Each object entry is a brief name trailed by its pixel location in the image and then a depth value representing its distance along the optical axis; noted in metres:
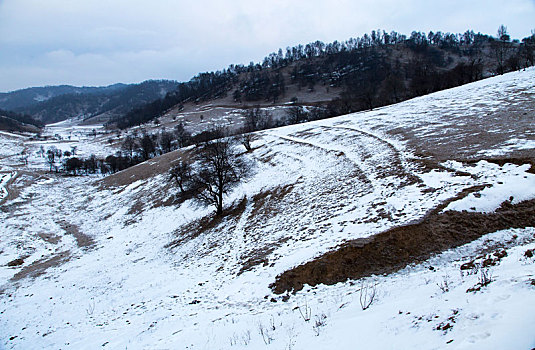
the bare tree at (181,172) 40.64
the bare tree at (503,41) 154.18
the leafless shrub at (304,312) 8.59
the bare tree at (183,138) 118.59
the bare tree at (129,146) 124.88
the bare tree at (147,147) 109.45
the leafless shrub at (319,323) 7.34
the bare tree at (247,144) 56.47
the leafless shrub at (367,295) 8.18
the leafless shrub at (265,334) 7.72
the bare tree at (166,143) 113.12
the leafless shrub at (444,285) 7.38
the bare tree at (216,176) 28.92
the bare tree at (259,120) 117.93
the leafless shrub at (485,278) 6.59
